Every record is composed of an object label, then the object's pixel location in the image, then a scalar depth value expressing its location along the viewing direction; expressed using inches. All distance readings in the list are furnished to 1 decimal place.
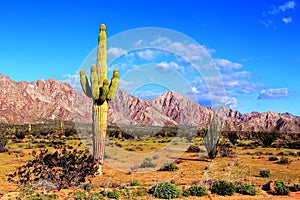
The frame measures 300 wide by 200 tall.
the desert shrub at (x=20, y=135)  1862.7
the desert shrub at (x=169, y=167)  802.0
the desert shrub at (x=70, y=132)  1980.1
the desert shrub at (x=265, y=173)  702.0
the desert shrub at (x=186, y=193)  487.0
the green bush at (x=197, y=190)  486.9
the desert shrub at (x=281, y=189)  514.0
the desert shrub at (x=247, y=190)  507.8
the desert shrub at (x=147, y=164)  830.2
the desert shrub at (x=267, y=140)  1566.2
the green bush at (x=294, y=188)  544.1
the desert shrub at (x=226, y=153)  1061.3
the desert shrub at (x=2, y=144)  1191.7
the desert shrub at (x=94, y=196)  432.8
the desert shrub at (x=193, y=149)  1337.5
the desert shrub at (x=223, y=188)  498.4
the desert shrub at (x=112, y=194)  453.4
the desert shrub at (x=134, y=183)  563.2
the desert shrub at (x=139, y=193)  470.9
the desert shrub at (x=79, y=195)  438.7
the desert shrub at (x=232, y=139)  1609.3
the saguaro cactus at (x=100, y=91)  686.5
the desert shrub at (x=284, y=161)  917.8
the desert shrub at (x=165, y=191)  472.8
